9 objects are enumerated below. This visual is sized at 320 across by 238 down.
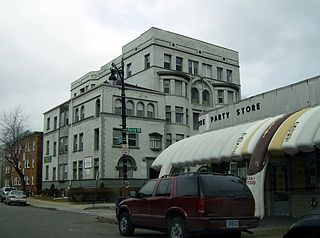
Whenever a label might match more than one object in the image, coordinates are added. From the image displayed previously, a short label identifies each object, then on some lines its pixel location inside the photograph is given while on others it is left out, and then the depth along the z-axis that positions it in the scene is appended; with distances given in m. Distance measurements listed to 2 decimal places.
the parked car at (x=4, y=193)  48.19
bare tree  61.19
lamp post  22.00
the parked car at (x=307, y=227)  6.91
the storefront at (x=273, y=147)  15.26
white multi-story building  46.69
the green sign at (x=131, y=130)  22.64
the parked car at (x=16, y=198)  42.53
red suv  11.57
